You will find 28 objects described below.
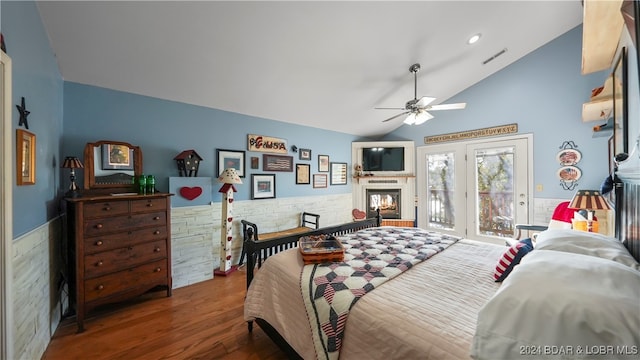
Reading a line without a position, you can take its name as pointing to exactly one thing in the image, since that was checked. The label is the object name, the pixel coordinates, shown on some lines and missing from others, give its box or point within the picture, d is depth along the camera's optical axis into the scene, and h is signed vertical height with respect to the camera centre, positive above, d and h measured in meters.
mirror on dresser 2.30 +0.16
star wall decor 1.41 +0.43
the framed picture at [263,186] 3.60 -0.10
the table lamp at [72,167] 2.08 +0.13
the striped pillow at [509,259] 1.41 -0.51
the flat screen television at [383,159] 4.83 +0.44
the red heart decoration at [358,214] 4.68 -0.72
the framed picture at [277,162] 3.75 +0.29
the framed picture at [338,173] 4.77 +0.13
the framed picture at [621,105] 1.38 +0.49
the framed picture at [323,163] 4.53 +0.33
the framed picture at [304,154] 4.21 +0.48
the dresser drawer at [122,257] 2.06 -0.75
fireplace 4.88 -0.50
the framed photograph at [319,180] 4.46 -0.01
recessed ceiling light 2.84 +1.77
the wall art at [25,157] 1.37 +0.15
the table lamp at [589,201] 2.05 -0.21
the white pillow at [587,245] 0.97 -0.33
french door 3.60 -0.14
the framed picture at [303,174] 4.18 +0.11
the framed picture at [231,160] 3.29 +0.30
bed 0.65 -0.62
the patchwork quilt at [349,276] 1.20 -0.61
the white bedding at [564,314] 0.62 -0.40
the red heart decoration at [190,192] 2.86 -0.15
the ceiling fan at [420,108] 2.63 +0.82
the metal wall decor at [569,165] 3.09 +0.19
